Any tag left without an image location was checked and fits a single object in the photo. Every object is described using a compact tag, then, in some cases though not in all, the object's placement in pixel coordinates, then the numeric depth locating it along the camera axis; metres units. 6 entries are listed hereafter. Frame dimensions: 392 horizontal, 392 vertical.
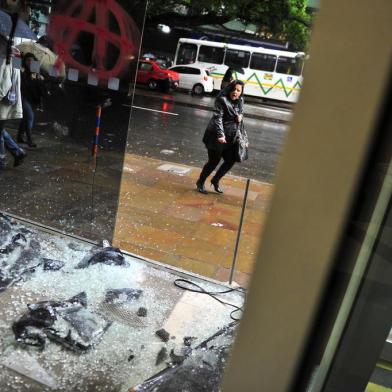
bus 24.72
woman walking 6.48
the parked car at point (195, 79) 25.36
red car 24.42
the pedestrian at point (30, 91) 4.30
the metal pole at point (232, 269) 3.83
